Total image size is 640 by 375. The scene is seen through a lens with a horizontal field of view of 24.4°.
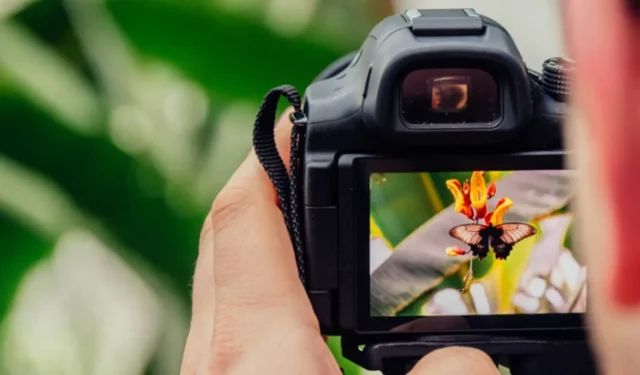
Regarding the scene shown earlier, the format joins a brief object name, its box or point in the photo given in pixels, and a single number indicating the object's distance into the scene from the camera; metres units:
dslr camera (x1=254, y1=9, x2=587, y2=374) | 0.40
